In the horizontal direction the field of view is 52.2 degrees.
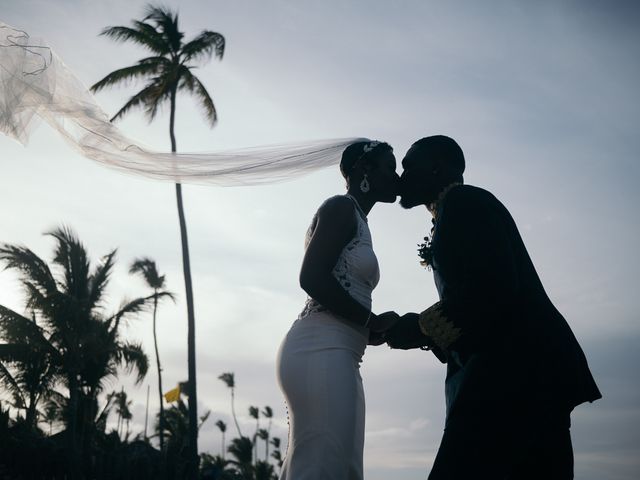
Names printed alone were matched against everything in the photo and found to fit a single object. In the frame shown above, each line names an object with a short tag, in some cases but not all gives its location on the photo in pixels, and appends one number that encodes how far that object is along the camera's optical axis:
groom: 3.26
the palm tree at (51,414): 28.44
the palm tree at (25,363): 21.50
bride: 3.61
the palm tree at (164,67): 25.33
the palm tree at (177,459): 14.14
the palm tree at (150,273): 37.38
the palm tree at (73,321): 21.70
